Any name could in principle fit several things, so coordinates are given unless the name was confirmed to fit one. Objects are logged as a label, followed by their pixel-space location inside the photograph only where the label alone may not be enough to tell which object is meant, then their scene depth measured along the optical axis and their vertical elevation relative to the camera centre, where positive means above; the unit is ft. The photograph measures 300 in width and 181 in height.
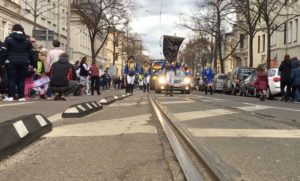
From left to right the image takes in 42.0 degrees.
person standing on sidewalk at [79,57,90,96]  58.44 +1.05
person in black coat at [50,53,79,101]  36.76 +0.43
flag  63.53 +6.35
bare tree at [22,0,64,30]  101.92 +21.51
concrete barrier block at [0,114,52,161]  13.86 -2.10
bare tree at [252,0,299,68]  94.95 +19.07
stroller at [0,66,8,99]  40.88 -0.15
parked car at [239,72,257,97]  70.30 -0.53
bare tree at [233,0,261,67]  100.70 +18.54
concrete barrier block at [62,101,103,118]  24.18 -1.91
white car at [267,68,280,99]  58.30 -0.12
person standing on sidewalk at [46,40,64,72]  41.42 +2.80
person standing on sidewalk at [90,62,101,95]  60.77 +1.11
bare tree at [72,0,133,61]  112.77 +20.32
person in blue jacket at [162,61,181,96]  55.30 +1.36
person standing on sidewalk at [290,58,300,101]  50.85 +0.60
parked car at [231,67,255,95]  84.94 +1.69
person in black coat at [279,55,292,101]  52.19 +1.26
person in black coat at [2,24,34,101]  35.09 +2.22
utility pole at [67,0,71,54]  98.24 +12.56
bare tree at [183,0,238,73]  124.43 +21.33
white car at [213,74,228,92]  102.14 +0.35
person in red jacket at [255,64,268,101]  52.27 +0.54
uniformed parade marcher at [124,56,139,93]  63.61 +1.59
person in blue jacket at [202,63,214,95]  71.87 +1.12
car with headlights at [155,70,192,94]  74.60 -0.01
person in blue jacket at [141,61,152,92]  82.62 +1.72
